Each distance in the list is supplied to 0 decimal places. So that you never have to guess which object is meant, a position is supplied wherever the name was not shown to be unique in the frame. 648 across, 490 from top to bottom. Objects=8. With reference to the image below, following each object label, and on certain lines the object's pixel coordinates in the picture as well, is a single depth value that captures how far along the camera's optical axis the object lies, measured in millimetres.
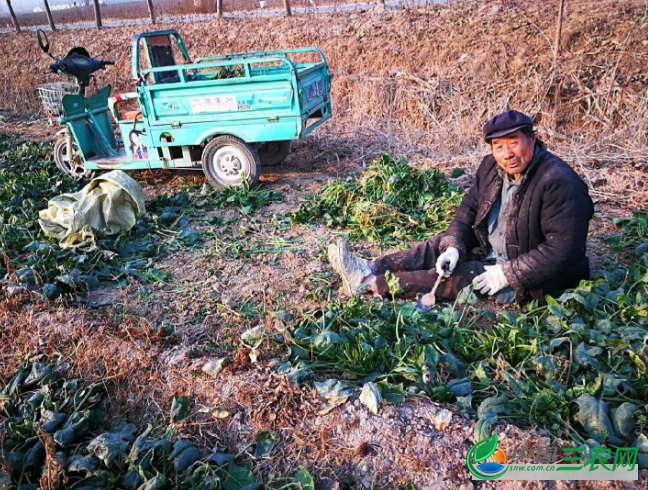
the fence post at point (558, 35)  7648
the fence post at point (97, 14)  15664
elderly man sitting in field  2900
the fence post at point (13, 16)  16500
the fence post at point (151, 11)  15188
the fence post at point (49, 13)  16391
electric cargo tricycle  5543
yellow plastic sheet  4707
